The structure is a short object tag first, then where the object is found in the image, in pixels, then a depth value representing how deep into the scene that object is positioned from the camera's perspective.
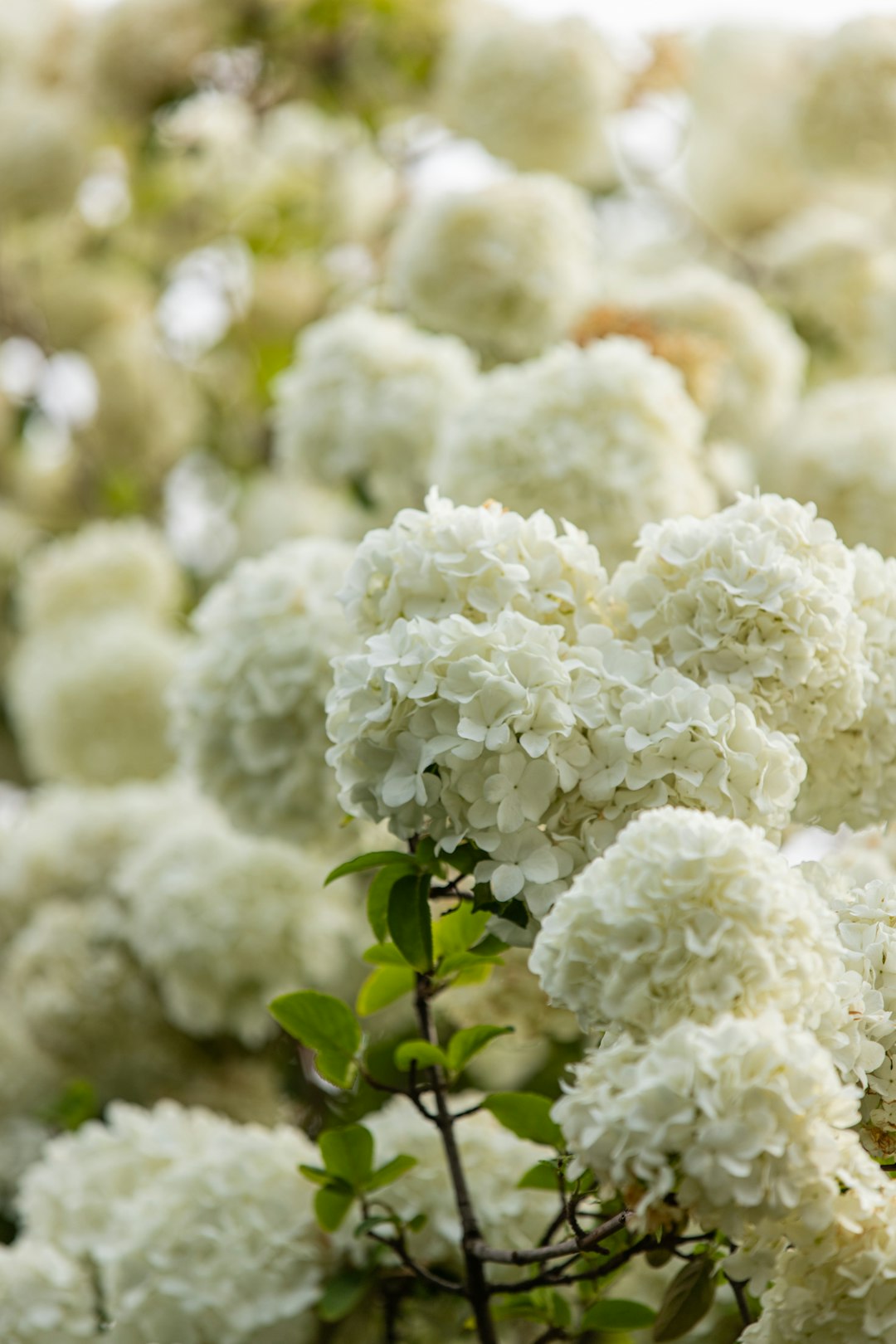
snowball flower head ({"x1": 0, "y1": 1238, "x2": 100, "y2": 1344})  2.15
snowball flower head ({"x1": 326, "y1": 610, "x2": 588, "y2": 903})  1.81
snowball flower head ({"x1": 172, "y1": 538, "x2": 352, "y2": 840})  2.17
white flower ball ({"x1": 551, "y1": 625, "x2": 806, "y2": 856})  1.82
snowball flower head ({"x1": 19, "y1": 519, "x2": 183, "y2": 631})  3.21
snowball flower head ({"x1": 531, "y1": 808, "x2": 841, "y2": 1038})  1.73
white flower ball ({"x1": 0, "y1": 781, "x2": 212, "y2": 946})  2.71
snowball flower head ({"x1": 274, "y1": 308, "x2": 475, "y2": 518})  2.44
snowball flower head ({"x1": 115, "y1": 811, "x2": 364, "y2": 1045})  2.40
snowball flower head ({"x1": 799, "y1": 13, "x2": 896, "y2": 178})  2.81
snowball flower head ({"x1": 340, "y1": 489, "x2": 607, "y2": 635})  1.86
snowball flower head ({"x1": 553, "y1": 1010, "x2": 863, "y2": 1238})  1.69
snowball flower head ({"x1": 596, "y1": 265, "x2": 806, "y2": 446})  2.51
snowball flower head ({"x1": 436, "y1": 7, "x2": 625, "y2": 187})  2.99
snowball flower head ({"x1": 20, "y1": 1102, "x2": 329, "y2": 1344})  2.10
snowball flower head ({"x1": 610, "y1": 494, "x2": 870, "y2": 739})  1.85
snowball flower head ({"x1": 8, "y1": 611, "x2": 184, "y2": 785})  2.97
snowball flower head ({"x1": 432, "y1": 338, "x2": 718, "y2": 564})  2.19
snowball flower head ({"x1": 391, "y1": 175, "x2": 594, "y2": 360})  2.56
